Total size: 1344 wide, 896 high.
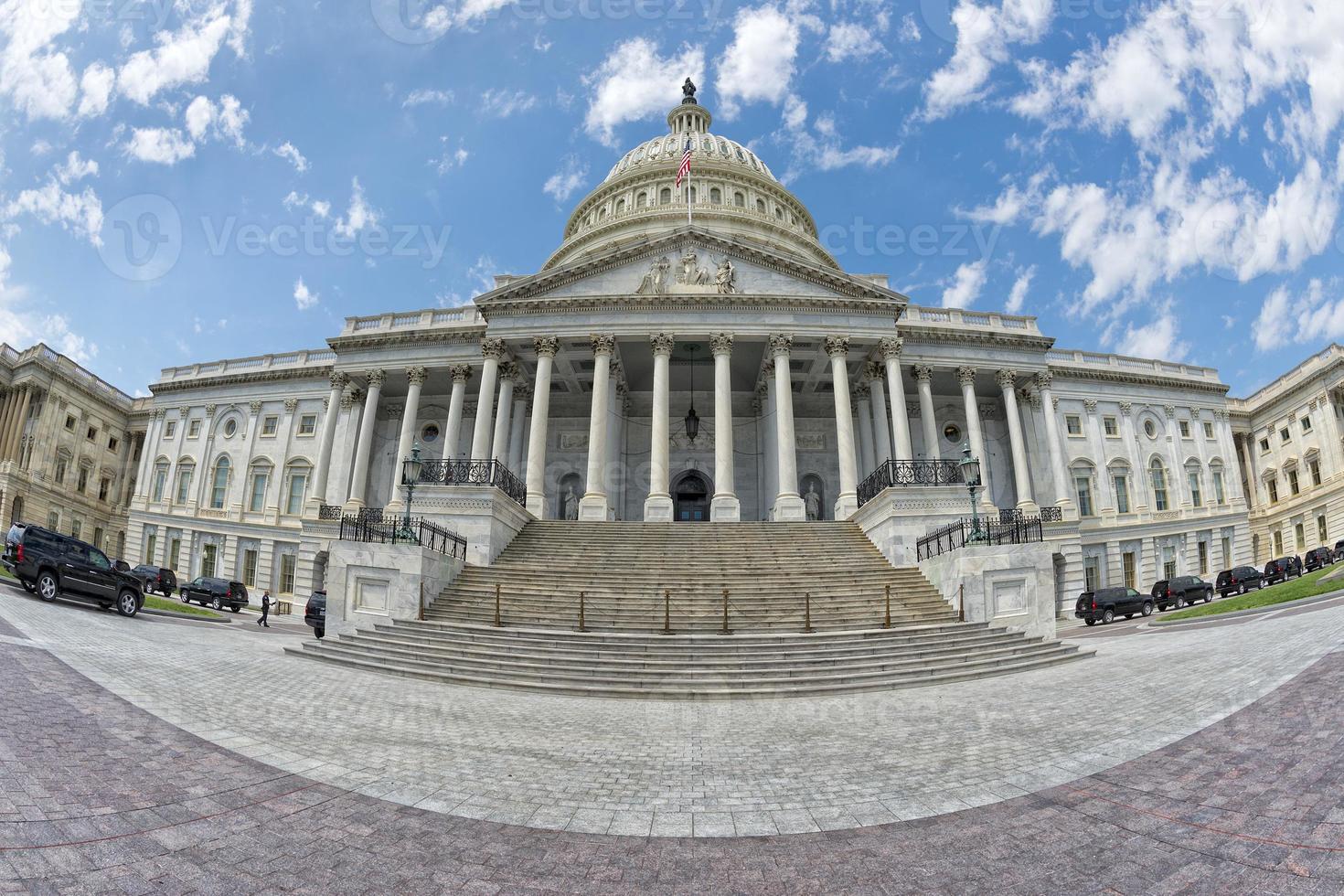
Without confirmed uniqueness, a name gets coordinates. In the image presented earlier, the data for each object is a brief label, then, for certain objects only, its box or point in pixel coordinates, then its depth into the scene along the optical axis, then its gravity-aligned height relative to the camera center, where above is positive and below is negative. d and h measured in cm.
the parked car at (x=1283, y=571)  3031 +31
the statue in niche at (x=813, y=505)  3669 +416
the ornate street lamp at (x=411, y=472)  1809 +293
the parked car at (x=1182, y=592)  2970 -77
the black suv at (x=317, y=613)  2023 -160
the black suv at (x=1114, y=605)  2761 -132
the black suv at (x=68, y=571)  1588 -2
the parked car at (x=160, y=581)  3228 -49
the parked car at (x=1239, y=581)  2997 -19
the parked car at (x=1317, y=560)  3122 +90
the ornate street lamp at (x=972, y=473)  1805 +297
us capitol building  3012 +979
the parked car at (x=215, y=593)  3133 -110
